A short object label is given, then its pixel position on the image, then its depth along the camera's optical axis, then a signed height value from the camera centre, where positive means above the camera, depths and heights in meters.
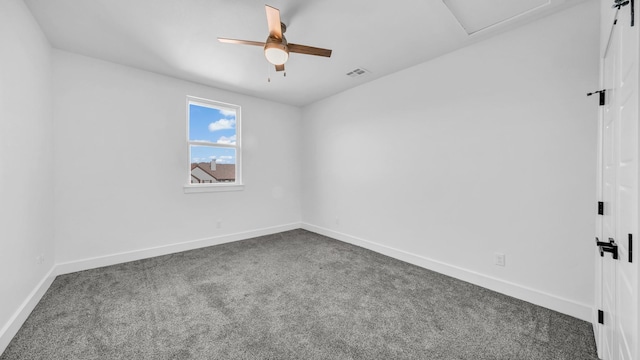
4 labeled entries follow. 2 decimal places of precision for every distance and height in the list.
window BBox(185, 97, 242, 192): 3.85 +0.56
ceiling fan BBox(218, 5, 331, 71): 1.87 +1.15
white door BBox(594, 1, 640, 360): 0.92 -0.06
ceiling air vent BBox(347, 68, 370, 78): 3.30 +1.49
